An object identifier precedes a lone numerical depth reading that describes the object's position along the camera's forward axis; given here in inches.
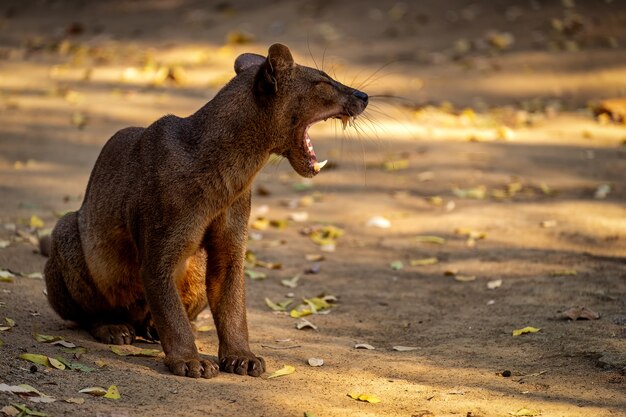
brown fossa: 403.2
